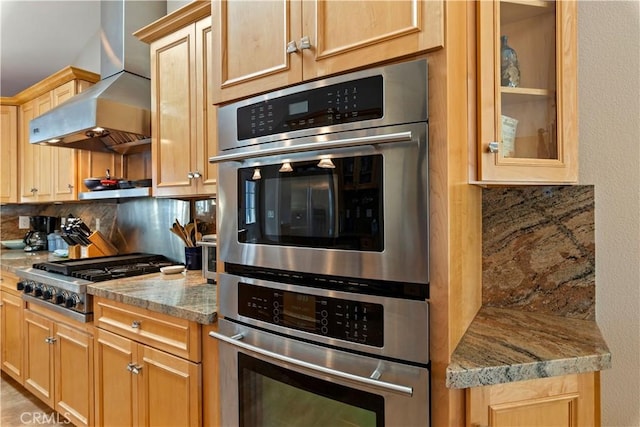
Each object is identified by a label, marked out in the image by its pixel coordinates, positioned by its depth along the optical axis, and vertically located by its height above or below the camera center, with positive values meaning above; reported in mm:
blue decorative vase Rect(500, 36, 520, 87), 1227 +481
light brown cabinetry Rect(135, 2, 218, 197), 1842 +580
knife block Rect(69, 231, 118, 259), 2754 -266
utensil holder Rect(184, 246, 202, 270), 2250 -277
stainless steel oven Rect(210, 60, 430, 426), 938 -118
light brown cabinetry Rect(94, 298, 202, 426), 1456 -664
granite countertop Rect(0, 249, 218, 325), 1438 -362
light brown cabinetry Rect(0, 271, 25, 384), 2615 -831
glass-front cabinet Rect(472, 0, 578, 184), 1118 +377
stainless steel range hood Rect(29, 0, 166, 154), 2121 +664
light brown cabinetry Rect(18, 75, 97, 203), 2949 +449
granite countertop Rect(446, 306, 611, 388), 907 -384
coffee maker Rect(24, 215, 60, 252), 3631 -178
